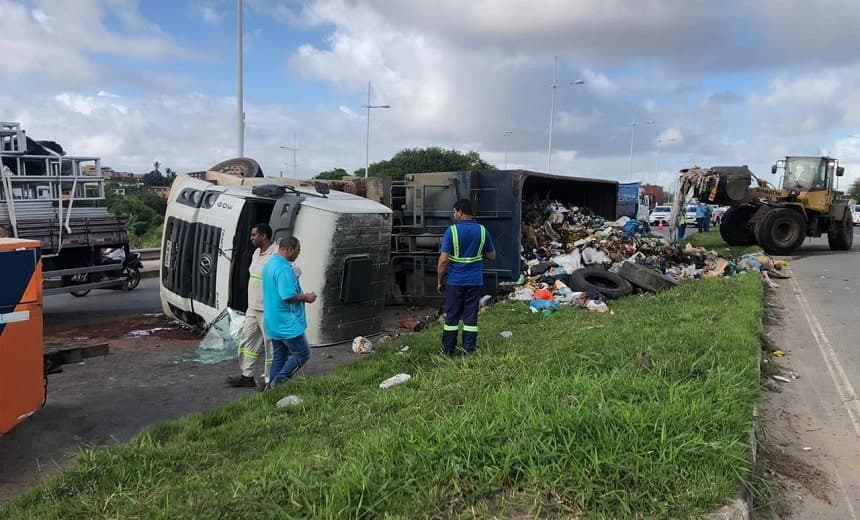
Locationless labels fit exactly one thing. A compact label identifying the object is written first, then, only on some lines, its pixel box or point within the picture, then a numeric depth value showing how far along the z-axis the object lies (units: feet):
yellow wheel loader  56.18
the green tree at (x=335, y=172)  207.36
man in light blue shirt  17.08
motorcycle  31.14
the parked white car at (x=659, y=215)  134.41
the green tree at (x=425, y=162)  204.33
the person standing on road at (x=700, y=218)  88.89
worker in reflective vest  19.88
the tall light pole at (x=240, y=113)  57.11
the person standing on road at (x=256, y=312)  18.56
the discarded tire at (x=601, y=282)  31.19
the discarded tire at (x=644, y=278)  32.12
